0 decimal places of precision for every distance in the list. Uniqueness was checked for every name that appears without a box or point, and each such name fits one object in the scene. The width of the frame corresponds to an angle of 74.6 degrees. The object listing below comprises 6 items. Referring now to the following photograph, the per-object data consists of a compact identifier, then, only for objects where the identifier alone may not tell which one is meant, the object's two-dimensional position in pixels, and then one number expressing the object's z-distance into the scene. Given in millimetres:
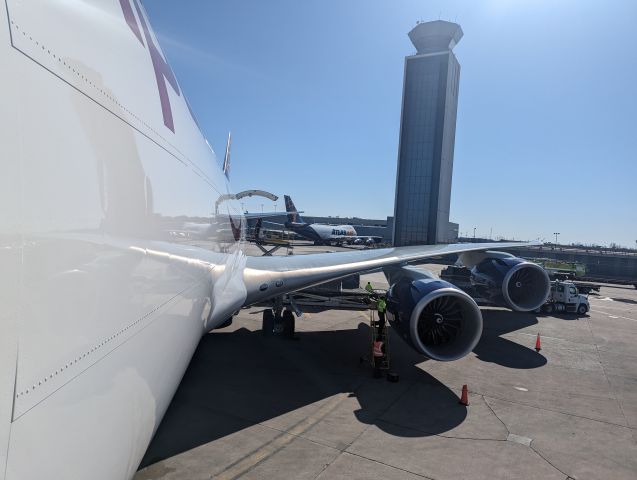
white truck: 19625
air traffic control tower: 62938
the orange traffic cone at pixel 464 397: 8297
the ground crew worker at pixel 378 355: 9656
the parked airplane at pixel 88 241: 1557
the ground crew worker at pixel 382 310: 10323
